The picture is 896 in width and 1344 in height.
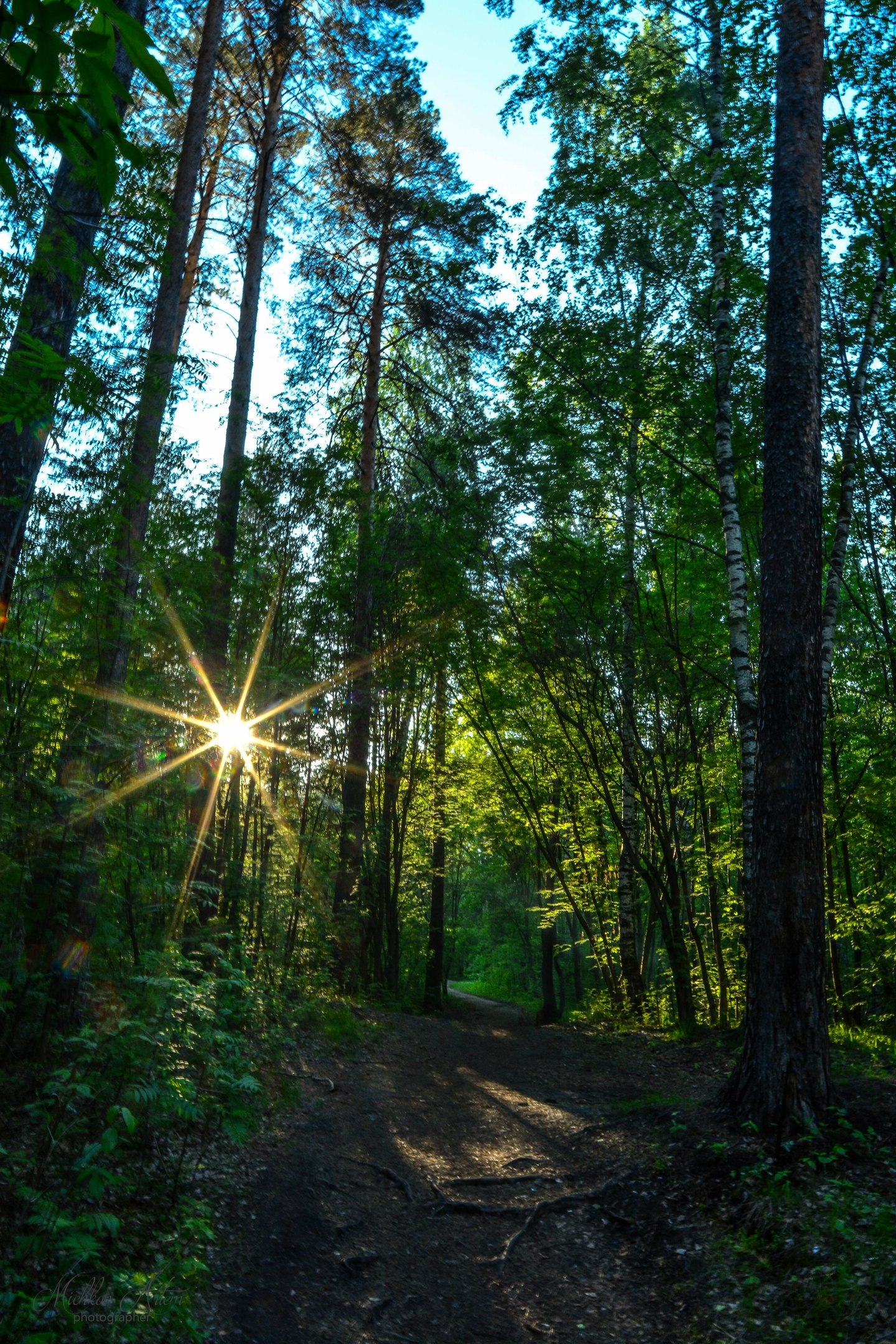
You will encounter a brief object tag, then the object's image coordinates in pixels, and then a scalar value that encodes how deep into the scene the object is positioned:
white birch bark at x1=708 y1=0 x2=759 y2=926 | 8.06
